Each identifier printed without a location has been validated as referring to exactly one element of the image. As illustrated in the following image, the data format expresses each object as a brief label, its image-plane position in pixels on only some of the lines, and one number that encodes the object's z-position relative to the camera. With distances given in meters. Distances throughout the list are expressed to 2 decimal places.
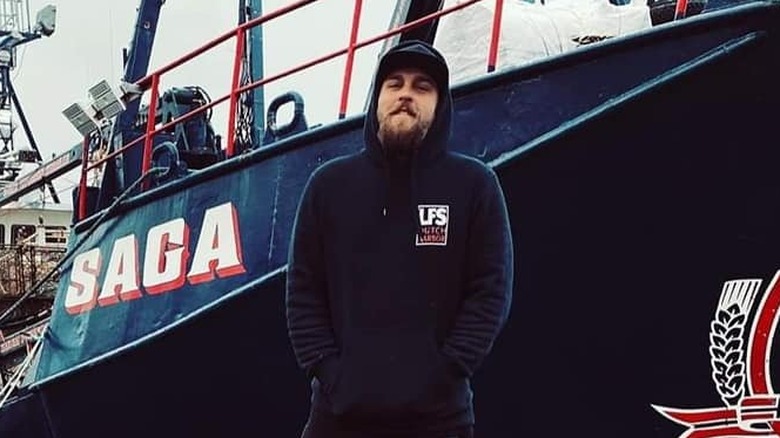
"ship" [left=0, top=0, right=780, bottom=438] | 4.41
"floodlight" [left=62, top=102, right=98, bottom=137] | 6.75
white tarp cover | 5.15
